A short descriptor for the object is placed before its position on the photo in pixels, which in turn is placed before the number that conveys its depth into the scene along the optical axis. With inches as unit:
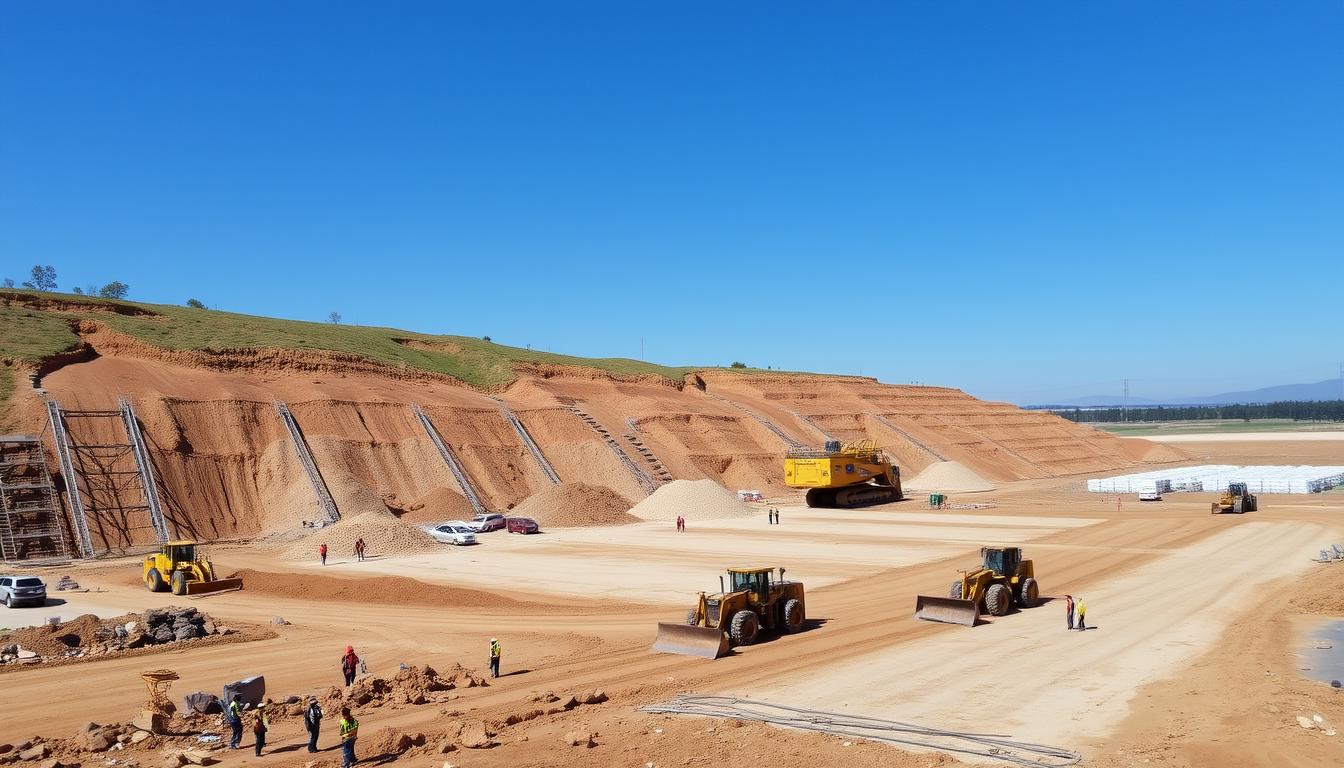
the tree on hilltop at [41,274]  3724.7
